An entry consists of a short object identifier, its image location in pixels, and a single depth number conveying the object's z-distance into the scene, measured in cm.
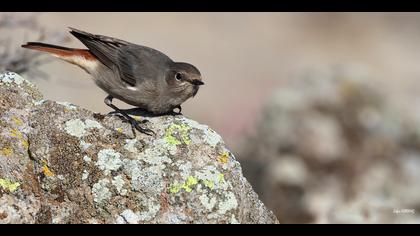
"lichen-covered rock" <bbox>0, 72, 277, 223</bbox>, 1000
